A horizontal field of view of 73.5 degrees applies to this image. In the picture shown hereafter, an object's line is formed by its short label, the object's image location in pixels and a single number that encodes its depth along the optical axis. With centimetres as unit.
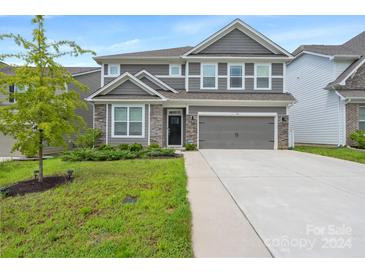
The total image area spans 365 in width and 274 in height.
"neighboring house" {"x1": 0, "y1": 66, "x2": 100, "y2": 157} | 1878
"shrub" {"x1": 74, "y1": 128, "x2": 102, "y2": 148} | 1319
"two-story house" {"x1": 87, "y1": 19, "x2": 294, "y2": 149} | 1400
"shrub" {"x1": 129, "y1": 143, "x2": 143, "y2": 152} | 1250
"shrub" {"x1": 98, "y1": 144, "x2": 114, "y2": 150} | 1291
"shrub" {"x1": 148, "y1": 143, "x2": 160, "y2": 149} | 1322
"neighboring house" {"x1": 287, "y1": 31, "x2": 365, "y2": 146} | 1495
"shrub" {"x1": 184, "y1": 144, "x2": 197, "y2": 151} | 1408
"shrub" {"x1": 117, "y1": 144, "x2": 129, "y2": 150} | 1278
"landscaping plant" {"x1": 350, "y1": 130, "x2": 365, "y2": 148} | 1384
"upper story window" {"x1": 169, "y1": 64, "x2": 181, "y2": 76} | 1658
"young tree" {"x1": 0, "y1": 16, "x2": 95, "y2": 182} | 560
